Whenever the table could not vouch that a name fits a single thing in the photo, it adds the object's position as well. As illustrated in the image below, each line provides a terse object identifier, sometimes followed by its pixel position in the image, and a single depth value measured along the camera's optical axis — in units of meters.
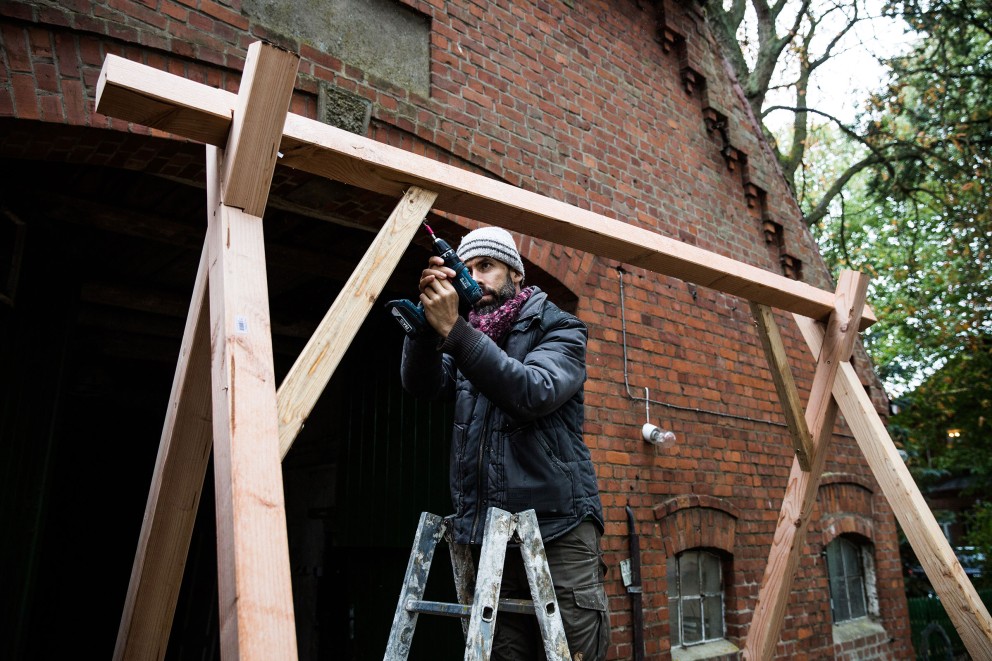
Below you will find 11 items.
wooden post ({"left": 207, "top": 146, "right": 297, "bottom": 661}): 1.49
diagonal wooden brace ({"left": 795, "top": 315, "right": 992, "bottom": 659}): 3.21
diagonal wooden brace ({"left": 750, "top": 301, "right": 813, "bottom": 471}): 3.59
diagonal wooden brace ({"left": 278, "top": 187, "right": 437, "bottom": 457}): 1.91
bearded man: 2.30
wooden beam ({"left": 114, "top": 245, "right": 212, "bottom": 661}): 2.08
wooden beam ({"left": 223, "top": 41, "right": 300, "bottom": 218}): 1.92
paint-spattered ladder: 2.22
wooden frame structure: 1.58
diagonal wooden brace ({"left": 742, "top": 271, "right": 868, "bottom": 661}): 3.58
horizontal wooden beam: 1.84
